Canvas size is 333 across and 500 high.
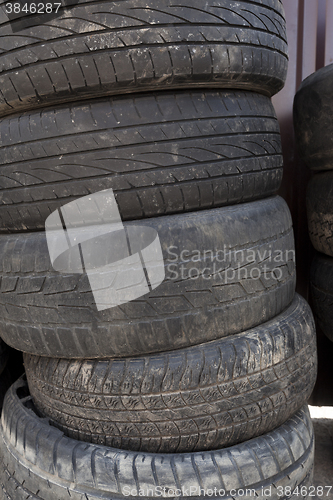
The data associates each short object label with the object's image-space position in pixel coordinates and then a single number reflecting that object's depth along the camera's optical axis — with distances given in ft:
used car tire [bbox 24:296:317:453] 3.05
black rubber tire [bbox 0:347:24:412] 4.93
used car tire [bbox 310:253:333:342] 4.58
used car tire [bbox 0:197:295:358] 2.98
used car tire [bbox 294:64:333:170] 4.00
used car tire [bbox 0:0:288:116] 2.71
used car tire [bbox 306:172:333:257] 4.39
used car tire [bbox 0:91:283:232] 2.91
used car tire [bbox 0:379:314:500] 2.97
